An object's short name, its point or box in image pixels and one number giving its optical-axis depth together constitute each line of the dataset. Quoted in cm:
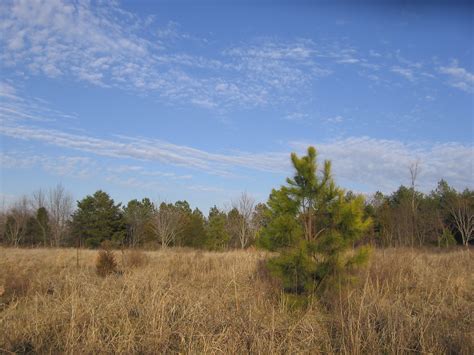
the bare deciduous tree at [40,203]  4428
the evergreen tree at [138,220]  4206
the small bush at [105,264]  1057
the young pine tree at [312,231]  591
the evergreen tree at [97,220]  4122
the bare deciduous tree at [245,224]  4194
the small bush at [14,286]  714
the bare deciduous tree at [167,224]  4025
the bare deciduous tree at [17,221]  3594
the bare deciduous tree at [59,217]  4159
